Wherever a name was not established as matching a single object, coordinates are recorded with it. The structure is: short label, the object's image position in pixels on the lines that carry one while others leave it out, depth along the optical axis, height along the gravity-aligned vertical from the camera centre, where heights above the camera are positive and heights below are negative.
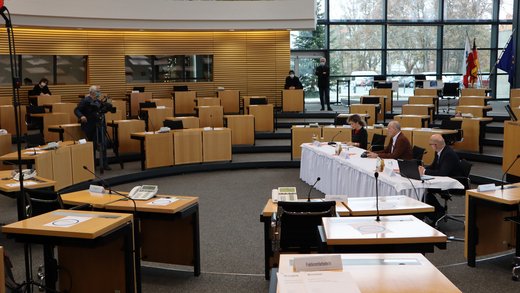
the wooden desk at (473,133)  13.36 -1.12
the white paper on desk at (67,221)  4.95 -1.16
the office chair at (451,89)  18.17 -0.13
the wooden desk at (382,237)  4.39 -1.16
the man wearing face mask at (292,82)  19.14 +0.15
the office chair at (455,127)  13.04 -0.96
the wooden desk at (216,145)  13.80 -1.38
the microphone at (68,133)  13.22 -1.01
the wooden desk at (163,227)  6.09 -1.57
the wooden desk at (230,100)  19.42 -0.44
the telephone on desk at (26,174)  8.05 -1.21
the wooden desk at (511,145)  10.36 -1.11
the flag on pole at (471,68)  19.23 +0.56
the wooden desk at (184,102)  18.98 -0.49
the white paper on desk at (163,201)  6.16 -1.23
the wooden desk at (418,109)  15.57 -0.65
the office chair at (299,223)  5.52 -1.32
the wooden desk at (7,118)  15.13 -0.75
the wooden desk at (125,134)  13.74 -1.09
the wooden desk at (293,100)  18.59 -0.44
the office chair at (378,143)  11.27 -1.13
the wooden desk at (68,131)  13.14 -0.97
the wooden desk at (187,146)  13.39 -1.36
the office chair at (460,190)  8.20 -1.49
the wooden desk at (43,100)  16.47 -0.31
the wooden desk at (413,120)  14.18 -0.86
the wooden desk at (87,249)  4.81 -1.52
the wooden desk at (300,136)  13.51 -1.16
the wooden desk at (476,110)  14.70 -0.65
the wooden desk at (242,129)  15.27 -1.11
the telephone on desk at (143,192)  6.42 -1.18
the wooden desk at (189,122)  14.71 -0.88
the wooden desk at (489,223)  6.33 -1.60
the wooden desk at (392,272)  3.19 -1.11
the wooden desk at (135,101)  18.30 -0.41
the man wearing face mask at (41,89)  17.27 +0.00
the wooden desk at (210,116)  16.22 -0.80
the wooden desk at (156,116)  15.46 -0.77
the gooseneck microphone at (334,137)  13.18 -1.17
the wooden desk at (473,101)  16.22 -0.46
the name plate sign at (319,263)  3.36 -1.03
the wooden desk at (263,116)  16.67 -0.85
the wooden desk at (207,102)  18.02 -0.45
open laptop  7.84 -1.16
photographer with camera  12.21 -0.61
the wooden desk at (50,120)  14.35 -0.79
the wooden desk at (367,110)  16.02 -0.68
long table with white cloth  7.76 -1.41
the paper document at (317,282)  2.99 -1.05
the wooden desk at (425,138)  12.48 -1.16
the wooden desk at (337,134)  13.29 -1.10
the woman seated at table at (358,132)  11.39 -0.93
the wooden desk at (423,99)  16.89 -0.42
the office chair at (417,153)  9.59 -1.13
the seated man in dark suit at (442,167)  8.30 -1.19
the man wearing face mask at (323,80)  18.78 +0.18
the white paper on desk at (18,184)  7.59 -1.26
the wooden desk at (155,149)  12.84 -1.37
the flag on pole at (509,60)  18.78 +0.79
